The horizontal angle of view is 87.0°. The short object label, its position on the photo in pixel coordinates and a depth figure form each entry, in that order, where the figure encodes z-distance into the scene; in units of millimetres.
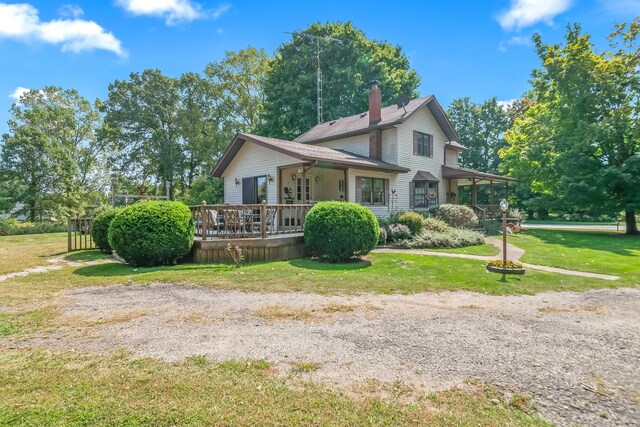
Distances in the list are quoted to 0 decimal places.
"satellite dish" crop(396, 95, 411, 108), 19250
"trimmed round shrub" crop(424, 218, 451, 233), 14852
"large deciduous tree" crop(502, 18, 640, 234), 18562
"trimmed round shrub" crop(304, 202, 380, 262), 9492
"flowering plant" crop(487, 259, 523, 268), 8561
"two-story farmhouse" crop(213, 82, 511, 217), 15438
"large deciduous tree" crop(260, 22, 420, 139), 29328
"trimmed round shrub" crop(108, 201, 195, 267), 8875
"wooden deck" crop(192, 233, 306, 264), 9766
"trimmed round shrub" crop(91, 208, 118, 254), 11883
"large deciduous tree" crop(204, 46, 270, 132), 34625
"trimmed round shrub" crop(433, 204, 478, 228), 17359
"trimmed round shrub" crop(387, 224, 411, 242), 13469
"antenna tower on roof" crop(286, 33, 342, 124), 27078
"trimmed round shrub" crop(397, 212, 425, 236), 13898
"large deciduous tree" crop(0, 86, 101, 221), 26797
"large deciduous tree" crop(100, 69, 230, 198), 32781
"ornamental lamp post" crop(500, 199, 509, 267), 8638
